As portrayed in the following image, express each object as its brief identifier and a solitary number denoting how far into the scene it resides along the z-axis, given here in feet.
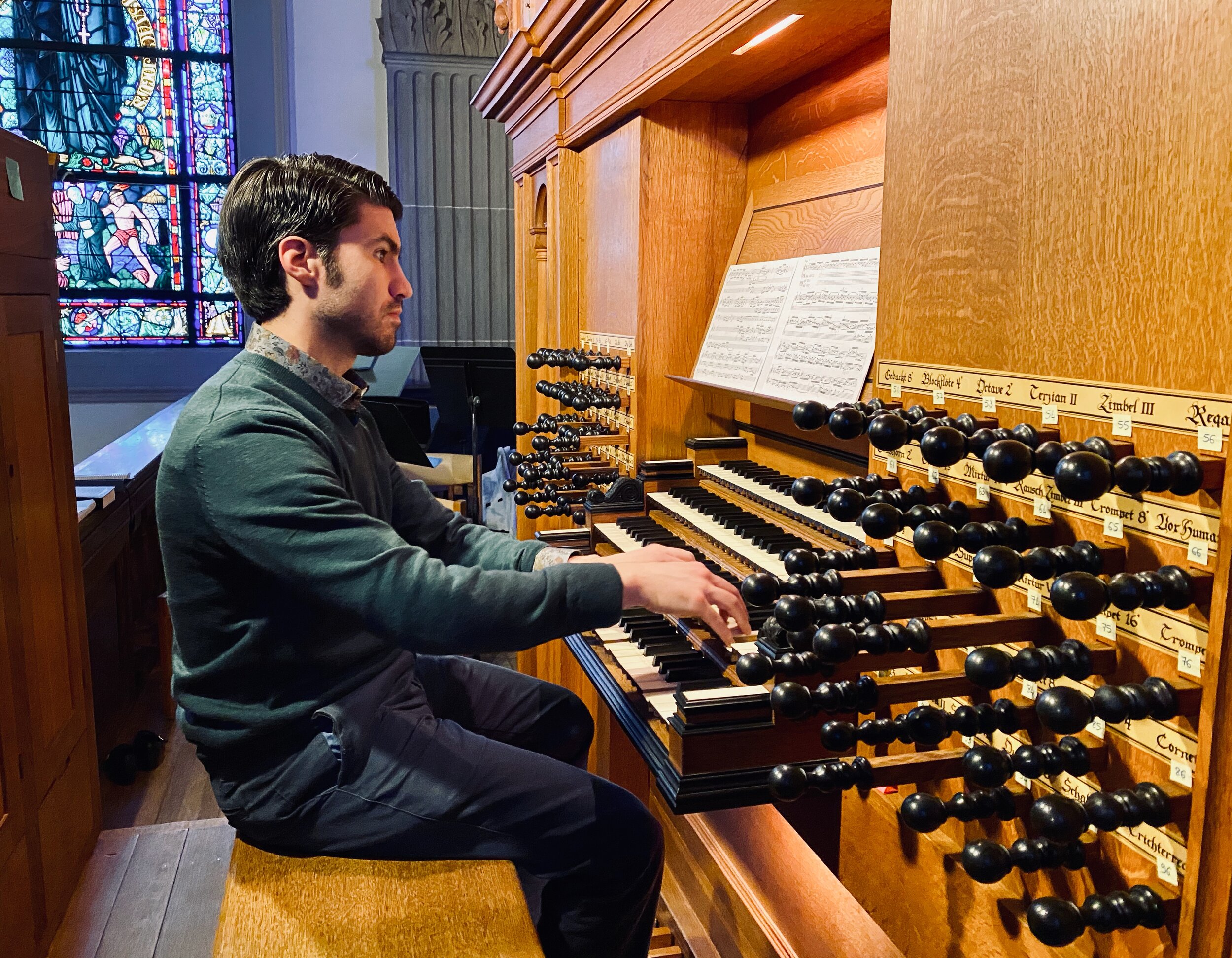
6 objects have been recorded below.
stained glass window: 22.48
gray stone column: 24.59
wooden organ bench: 4.59
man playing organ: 4.71
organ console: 3.14
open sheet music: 6.39
